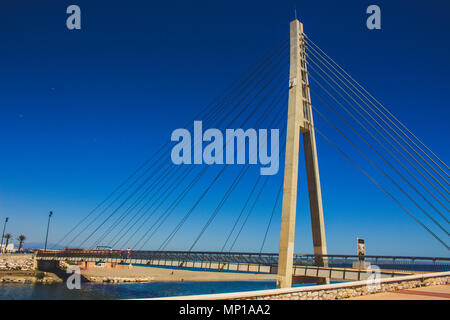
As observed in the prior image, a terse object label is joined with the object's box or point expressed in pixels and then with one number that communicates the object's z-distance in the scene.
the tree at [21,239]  98.93
